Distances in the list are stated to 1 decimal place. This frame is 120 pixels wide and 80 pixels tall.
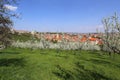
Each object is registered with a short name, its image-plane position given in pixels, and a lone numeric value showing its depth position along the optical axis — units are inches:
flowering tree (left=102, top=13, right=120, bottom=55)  274.5
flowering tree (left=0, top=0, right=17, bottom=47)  313.6
